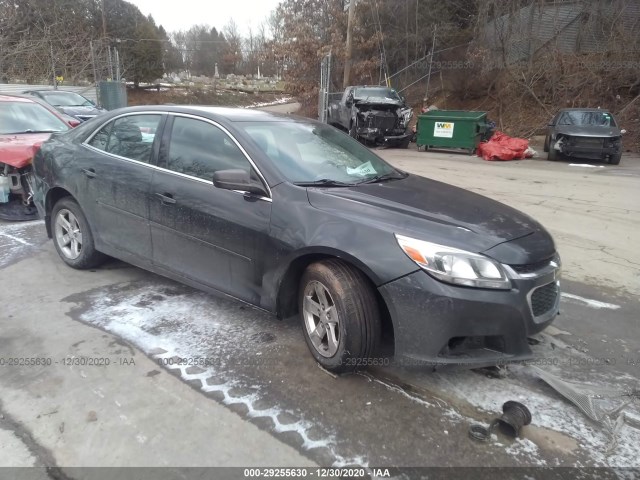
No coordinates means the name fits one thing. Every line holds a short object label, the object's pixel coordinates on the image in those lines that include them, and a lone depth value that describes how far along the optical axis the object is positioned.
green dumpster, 14.59
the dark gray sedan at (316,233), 2.58
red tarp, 13.78
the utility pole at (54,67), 22.21
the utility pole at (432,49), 23.58
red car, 5.92
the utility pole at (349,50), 20.29
